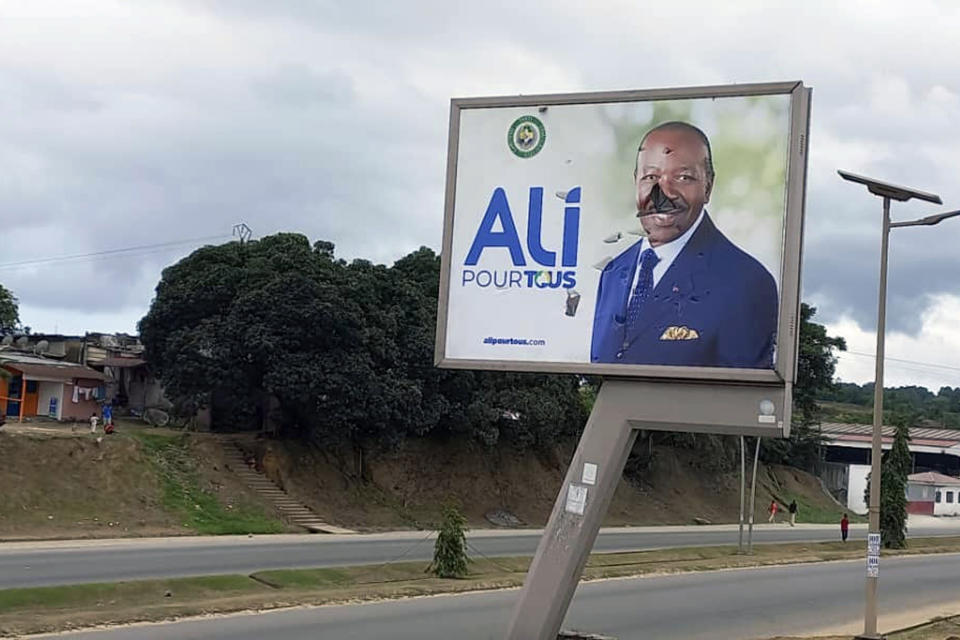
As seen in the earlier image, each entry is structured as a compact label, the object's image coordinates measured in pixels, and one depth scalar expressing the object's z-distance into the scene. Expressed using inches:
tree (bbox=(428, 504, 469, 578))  987.9
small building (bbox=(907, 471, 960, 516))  3093.0
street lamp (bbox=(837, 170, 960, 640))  736.3
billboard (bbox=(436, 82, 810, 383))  526.0
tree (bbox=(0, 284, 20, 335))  2593.5
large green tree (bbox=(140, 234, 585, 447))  1557.6
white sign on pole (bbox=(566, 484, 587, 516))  553.3
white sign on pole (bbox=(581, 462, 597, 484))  551.8
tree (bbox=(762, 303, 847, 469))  2493.8
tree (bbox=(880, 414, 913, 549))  1796.3
